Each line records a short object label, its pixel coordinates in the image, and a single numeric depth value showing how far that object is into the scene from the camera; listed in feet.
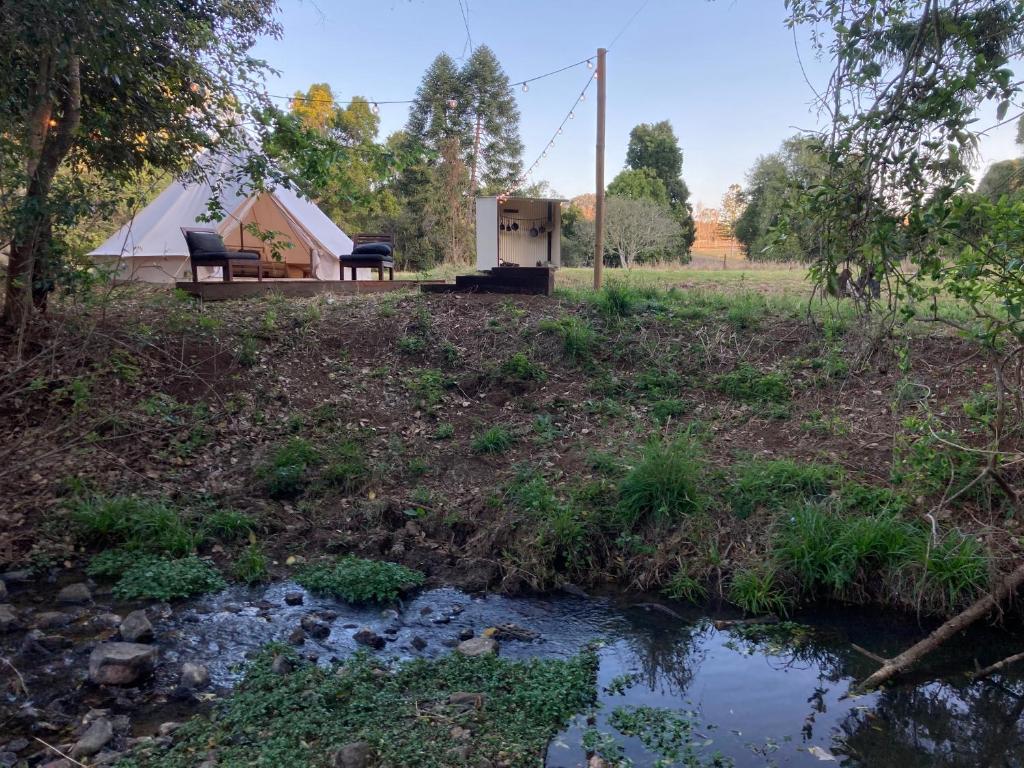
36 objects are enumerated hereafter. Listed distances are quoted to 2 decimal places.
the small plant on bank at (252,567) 17.89
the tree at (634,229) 95.20
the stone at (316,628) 15.39
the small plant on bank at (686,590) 18.04
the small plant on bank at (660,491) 19.84
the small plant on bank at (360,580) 17.21
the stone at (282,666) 13.48
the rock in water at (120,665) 13.05
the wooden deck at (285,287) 35.01
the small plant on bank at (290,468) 22.10
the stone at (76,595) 16.21
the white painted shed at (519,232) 44.32
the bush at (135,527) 18.81
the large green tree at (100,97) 19.71
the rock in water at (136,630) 14.53
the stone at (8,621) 14.78
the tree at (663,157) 113.50
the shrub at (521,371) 28.05
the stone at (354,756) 10.68
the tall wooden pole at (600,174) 39.24
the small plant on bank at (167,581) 16.56
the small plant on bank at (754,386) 26.17
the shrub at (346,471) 22.38
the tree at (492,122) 83.30
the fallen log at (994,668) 13.30
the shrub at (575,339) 29.25
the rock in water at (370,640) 15.08
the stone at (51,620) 15.08
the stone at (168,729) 11.60
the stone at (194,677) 13.17
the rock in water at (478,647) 14.53
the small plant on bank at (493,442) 24.08
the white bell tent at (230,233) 47.85
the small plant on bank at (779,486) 19.89
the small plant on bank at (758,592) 17.31
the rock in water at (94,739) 11.10
